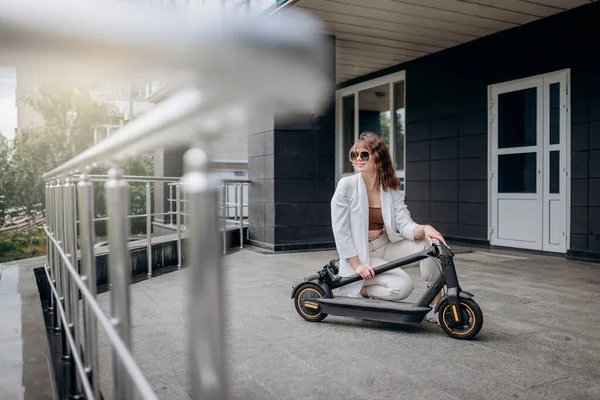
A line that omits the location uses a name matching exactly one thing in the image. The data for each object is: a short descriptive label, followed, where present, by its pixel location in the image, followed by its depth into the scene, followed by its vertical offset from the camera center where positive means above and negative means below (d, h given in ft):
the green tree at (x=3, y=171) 42.07 +1.09
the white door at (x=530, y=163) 20.90 +0.72
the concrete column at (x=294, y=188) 23.06 -0.21
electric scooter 9.25 -2.16
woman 10.37 -0.85
